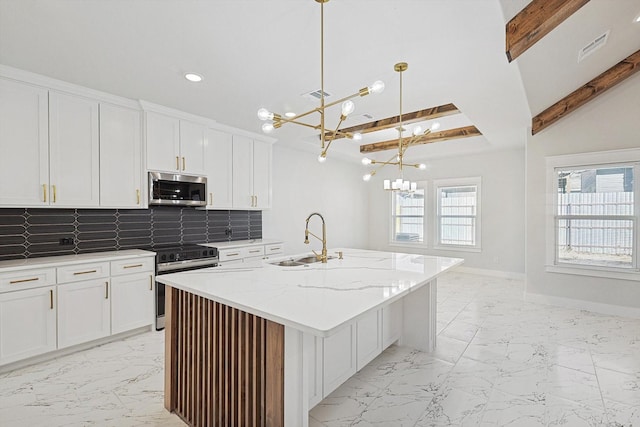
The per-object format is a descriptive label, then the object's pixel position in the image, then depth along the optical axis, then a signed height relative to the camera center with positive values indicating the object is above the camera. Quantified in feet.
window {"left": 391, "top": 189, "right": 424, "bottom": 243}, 23.25 -0.41
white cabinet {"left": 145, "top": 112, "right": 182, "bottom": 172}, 11.51 +2.66
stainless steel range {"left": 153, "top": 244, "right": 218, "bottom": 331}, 11.15 -1.83
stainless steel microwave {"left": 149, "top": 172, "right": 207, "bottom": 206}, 11.70 +0.90
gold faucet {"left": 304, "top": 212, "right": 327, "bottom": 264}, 8.96 -1.29
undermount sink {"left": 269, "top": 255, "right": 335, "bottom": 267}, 8.76 -1.45
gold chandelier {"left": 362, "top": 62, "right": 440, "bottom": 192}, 9.69 +0.93
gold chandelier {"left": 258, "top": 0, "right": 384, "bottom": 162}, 6.09 +2.10
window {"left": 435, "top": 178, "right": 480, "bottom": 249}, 20.72 -0.08
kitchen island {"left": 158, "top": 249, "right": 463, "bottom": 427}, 4.76 -2.14
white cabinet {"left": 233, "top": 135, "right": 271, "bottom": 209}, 14.66 +1.90
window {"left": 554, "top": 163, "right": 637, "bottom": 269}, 12.92 -0.18
